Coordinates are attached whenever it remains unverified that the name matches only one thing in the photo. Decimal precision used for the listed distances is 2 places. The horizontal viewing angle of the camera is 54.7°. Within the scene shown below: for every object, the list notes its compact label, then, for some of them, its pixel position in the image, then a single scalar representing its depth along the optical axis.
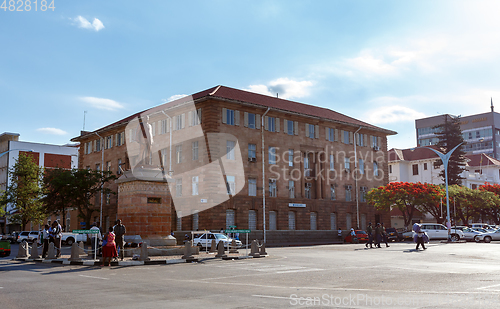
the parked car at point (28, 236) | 53.25
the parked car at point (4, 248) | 26.61
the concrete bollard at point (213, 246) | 26.05
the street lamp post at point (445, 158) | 43.64
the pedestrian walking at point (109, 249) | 18.56
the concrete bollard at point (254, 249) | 23.91
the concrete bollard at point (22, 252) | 23.90
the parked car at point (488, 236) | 44.28
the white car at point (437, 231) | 45.59
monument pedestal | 22.28
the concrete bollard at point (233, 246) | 27.10
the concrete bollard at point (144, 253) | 19.27
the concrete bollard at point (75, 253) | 19.77
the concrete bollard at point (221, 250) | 22.97
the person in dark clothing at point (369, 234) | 34.53
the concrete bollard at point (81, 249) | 23.74
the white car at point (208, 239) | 33.28
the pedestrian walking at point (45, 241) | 23.15
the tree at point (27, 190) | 61.00
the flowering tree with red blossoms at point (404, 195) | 54.83
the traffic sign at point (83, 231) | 19.72
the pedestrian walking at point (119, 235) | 20.05
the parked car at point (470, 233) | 46.04
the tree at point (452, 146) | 75.56
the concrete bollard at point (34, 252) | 22.41
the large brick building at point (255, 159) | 46.09
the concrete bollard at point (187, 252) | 20.77
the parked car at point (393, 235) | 47.94
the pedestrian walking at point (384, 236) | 35.19
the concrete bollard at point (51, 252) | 21.61
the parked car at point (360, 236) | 46.72
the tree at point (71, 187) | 50.22
